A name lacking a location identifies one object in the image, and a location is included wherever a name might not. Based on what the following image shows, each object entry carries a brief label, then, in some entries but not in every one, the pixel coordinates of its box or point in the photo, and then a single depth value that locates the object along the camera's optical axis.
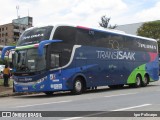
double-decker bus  19.08
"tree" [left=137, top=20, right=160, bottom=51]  80.23
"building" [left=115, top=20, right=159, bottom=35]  103.12
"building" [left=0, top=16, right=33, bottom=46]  125.64
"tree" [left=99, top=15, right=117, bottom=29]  80.14
